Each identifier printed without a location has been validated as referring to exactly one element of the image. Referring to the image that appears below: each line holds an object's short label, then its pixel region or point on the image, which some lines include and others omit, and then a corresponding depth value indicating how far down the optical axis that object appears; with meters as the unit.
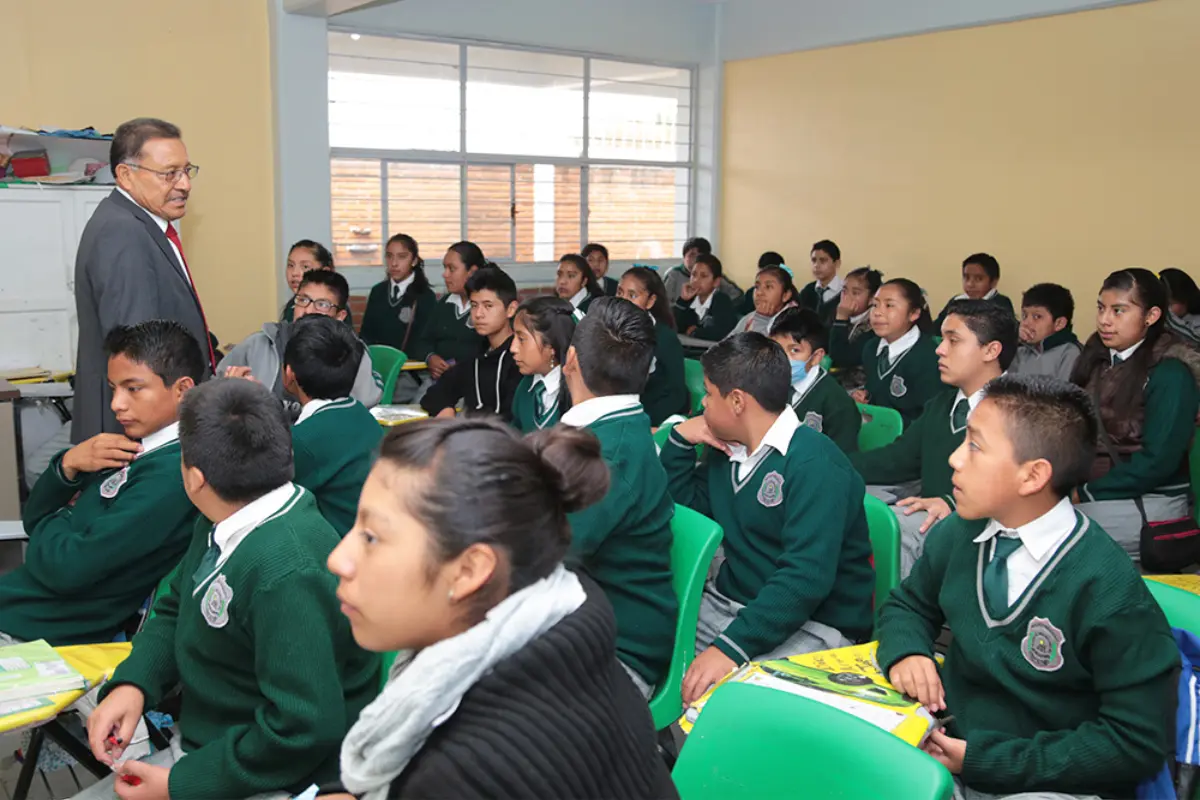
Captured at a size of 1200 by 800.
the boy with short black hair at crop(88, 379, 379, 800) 1.43
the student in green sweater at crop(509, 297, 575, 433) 3.38
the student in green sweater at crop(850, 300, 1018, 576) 3.02
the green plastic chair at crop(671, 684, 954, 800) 1.22
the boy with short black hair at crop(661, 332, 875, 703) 2.13
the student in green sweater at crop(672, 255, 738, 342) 6.81
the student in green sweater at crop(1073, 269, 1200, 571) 3.03
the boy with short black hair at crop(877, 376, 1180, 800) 1.47
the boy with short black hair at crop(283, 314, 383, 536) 2.53
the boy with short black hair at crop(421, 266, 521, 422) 4.18
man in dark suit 2.75
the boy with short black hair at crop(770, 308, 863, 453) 3.51
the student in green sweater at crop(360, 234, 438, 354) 5.93
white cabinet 4.93
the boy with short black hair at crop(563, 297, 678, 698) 2.05
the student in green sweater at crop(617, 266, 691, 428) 4.55
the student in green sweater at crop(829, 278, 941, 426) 4.22
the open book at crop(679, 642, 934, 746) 1.53
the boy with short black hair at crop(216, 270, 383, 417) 3.85
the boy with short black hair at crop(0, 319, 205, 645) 1.99
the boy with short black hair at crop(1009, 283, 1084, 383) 4.78
